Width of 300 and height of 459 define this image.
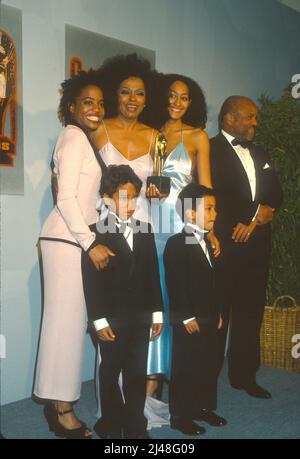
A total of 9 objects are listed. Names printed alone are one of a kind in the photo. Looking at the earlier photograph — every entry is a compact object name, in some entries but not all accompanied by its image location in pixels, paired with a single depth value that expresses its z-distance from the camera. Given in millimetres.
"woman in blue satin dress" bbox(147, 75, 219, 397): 2754
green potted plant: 3682
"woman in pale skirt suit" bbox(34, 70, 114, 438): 2408
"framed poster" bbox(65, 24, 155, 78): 3021
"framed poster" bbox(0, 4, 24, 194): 2740
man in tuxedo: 3256
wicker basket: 3740
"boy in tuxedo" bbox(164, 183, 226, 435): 2588
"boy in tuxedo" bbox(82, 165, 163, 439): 2332
